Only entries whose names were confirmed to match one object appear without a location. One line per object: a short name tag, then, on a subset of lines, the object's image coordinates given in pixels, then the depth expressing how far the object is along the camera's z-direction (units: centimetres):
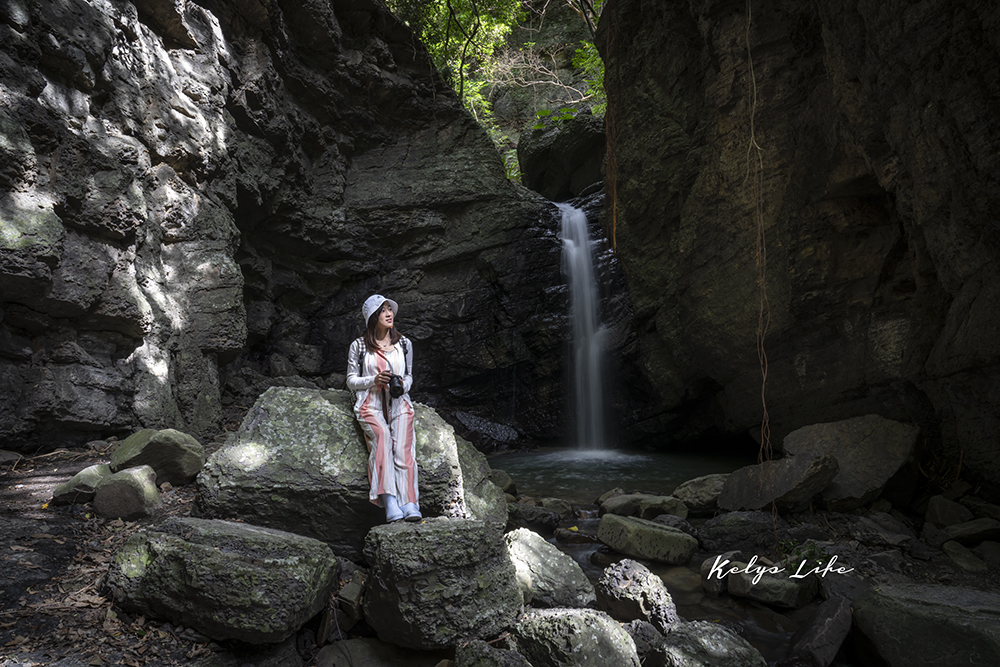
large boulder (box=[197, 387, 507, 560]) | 360
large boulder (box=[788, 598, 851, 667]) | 309
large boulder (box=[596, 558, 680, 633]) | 339
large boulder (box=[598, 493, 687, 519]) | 561
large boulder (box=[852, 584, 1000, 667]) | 269
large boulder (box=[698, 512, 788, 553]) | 480
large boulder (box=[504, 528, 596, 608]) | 352
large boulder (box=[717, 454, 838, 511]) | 514
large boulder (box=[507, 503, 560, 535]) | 544
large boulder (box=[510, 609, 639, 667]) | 269
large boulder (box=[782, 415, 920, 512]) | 529
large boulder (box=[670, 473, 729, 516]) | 589
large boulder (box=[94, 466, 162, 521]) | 376
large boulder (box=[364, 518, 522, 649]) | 289
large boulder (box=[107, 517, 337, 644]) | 264
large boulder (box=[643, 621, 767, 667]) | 271
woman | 370
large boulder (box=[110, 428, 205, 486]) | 426
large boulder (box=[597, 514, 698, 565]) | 454
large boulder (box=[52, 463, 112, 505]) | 379
